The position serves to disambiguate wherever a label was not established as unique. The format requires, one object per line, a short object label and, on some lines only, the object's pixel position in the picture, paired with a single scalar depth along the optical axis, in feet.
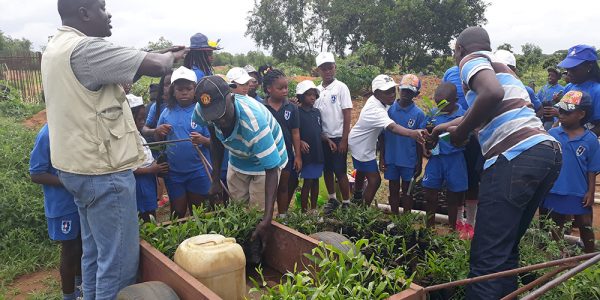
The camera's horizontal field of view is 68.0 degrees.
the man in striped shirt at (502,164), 7.85
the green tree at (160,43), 91.97
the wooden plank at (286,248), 9.18
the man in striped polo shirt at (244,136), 9.96
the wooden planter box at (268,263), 7.11
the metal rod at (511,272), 5.95
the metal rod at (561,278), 4.91
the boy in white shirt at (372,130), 16.05
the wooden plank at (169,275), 7.22
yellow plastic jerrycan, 8.09
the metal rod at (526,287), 5.85
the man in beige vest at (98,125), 7.49
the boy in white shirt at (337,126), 17.87
